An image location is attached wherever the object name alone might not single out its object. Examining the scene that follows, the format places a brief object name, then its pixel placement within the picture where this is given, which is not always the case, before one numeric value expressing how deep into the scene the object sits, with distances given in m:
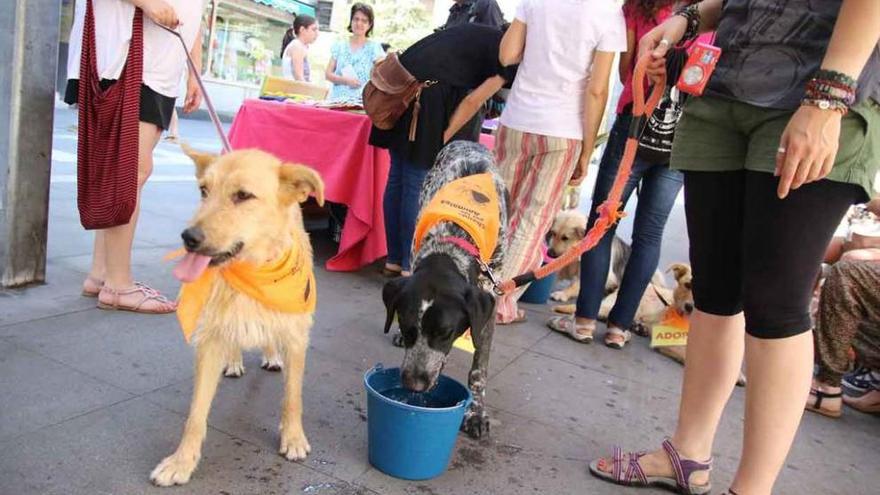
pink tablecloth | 5.30
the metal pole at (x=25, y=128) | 3.56
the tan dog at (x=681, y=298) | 4.64
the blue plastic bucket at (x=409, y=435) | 2.30
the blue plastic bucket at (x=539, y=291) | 5.61
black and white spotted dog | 2.65
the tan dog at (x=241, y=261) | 2.23
